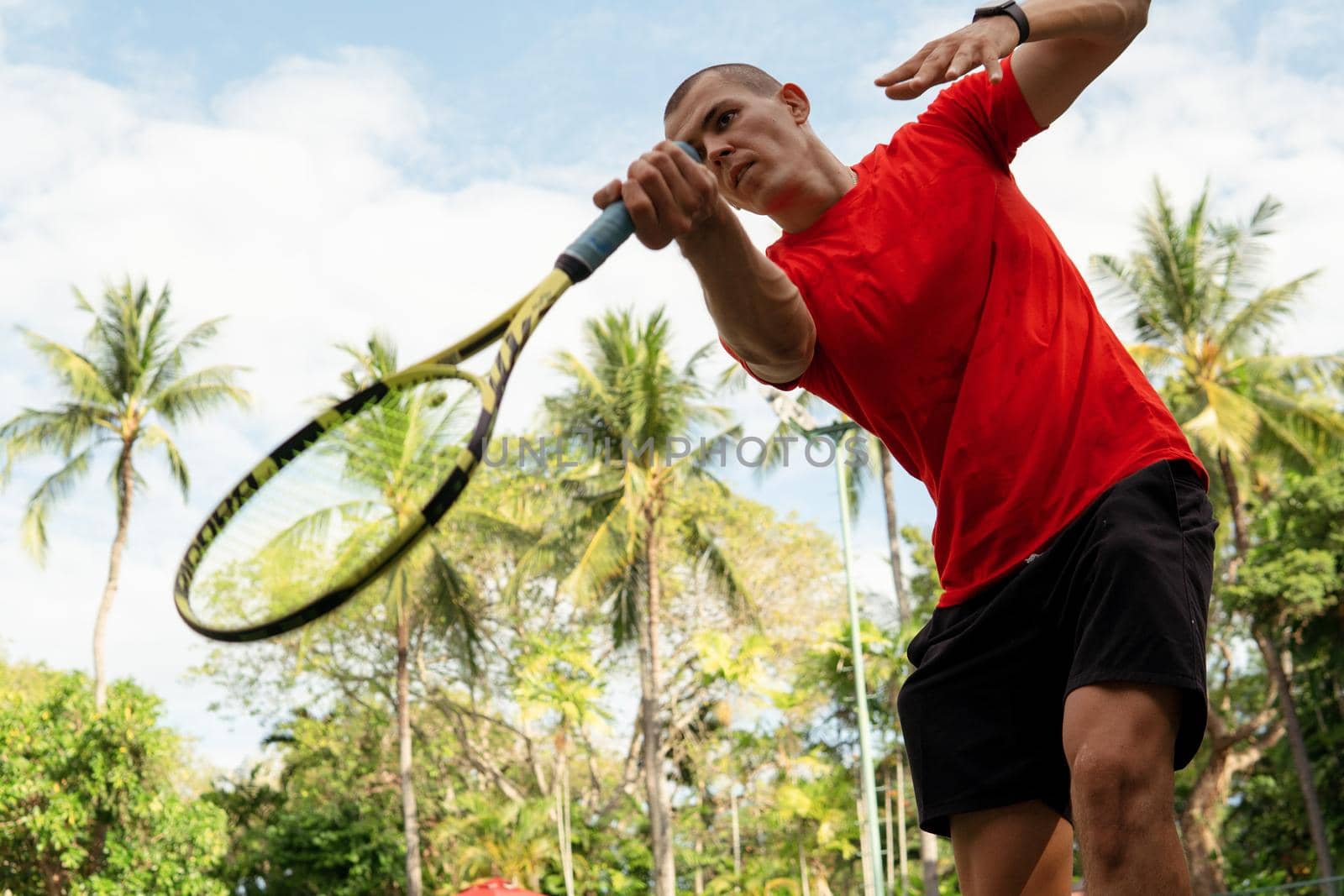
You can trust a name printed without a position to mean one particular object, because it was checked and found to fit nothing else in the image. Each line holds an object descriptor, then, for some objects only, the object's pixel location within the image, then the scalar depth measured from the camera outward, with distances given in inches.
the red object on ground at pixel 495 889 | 612.1
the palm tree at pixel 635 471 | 1027.9
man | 72.2
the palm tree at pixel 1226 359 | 999.6
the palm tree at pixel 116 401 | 1127.6
